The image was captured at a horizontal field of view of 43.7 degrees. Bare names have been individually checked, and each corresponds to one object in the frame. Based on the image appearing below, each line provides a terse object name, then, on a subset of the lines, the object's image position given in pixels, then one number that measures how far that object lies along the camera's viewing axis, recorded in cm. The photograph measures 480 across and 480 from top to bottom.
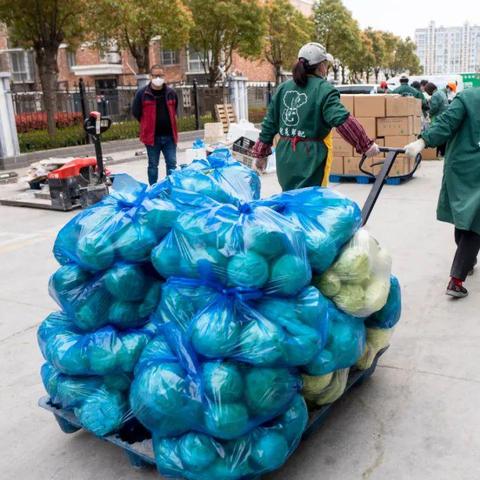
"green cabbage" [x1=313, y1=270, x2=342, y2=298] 269
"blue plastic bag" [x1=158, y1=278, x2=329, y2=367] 225
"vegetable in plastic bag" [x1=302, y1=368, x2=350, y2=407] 258
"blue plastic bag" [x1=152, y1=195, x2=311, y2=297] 233
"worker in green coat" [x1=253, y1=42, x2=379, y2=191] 425
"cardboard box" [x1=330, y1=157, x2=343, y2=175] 978
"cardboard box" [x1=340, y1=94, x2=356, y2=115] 960
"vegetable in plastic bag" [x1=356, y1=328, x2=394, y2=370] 308
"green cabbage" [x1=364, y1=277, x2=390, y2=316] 276
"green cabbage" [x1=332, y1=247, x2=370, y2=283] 270
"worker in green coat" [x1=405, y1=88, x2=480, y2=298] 424
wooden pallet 1916
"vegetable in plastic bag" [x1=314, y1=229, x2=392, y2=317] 270
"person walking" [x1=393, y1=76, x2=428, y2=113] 1338
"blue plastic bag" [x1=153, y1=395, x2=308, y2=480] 230
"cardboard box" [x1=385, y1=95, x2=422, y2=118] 948
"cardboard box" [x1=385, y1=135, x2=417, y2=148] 970
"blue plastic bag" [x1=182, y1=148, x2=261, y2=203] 296
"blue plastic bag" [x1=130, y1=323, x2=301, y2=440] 222
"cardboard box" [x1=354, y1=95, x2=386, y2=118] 947
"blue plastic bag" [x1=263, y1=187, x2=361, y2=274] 264
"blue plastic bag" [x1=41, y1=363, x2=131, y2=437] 261
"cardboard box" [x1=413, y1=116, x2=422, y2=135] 1012
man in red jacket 827
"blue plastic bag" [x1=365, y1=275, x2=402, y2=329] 308
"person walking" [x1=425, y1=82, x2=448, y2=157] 1087
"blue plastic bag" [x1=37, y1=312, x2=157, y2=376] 257
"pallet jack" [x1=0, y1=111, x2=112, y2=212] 805
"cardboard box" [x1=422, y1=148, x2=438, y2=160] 1268
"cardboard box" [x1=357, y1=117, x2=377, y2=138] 960
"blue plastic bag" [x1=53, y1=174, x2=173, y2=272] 264
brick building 3875
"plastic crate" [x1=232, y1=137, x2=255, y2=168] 999
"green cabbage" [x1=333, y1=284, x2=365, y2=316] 269
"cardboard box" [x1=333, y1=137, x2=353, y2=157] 972
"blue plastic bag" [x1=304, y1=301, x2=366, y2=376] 252
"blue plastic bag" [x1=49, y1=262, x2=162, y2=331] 264
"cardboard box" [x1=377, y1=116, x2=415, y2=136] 961
